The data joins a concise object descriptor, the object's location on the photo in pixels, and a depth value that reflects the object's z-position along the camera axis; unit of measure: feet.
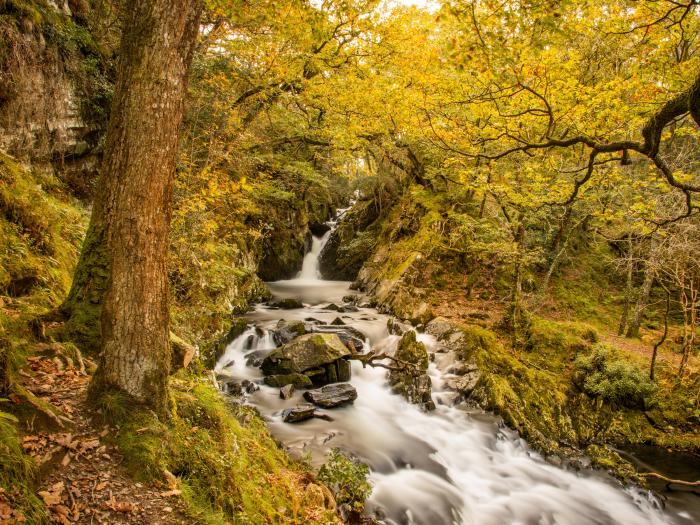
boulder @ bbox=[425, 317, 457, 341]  37.70
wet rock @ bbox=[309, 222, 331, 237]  75.50
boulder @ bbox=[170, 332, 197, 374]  14.35
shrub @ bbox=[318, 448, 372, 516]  18.52
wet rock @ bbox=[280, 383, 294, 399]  28.12
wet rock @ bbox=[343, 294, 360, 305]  51.47
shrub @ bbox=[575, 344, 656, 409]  32.53
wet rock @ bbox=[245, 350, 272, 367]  32.63
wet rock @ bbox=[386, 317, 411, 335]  38.81
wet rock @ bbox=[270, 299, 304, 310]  47.47
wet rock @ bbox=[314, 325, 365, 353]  35.82
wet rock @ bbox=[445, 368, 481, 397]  31.81
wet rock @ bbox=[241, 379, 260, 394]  28.45
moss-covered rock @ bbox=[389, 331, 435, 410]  30.83
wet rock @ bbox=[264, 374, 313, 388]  29.55
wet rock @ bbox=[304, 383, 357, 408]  28.27
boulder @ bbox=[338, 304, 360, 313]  47.16
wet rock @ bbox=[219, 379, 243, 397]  27.30
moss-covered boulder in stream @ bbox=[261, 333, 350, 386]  30.53
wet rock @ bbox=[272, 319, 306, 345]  35.86
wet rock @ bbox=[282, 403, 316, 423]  25.54
